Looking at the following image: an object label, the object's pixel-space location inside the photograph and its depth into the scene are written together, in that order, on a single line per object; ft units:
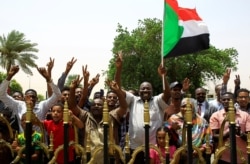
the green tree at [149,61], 104.12
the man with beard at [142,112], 18.99
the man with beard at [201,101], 24.95
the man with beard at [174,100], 19.77
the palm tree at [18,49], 119.03
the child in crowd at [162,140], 16.03
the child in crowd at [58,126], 17.19
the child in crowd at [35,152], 13.74
